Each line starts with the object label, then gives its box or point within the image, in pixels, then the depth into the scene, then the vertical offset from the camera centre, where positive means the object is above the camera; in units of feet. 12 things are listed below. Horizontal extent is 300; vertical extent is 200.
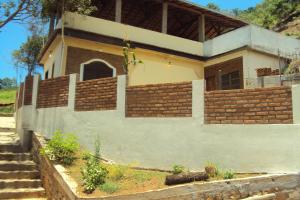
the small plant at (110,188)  19.04 -3.80
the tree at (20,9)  38.13 +13.98
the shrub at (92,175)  19.31 -3.24
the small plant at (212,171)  21.06 -2.92
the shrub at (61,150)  24.14 -1.98
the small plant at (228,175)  20.34 -3.07
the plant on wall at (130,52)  39.42 +9.33
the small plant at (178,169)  22.16 -3.01
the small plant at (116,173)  21.48 -3.27
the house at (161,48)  37.68 +10.30
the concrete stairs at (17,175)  24.26 -4.29
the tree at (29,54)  96.63 +22.05
